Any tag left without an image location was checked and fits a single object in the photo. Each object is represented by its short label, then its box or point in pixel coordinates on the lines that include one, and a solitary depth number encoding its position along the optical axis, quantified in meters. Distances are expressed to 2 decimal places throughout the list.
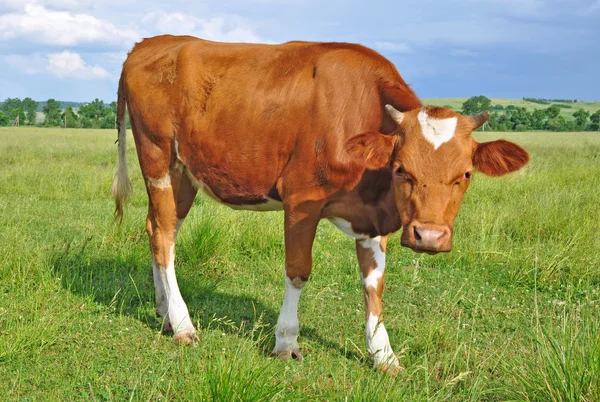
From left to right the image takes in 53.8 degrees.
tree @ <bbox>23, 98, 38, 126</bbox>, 120.31
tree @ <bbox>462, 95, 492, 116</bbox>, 67.51
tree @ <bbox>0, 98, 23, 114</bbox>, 124.80
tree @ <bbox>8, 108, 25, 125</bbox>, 101.69
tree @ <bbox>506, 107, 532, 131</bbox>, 77.56
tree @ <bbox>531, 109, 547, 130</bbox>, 79.69
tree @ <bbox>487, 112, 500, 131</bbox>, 74.54
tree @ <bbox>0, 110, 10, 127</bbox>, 98.30
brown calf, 3.90
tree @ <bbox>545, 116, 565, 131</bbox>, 77.88
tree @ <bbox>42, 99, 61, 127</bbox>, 98.69
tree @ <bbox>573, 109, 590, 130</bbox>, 79.38
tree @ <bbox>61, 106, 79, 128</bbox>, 93.50
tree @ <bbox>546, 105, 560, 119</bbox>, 84.12
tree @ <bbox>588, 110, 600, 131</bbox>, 77.93
